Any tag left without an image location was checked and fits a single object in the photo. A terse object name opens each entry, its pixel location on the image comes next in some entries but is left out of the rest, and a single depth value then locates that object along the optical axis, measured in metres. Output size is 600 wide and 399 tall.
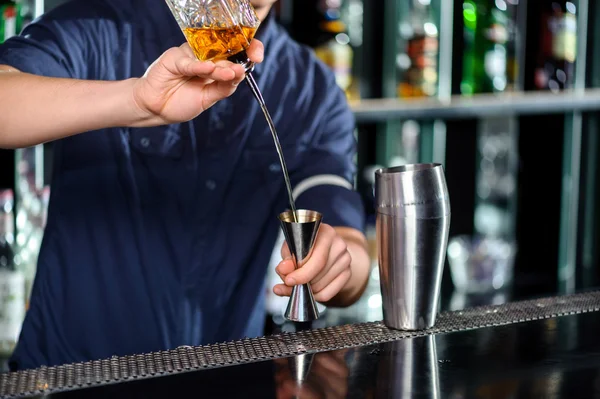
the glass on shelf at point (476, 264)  2.99
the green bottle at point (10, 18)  2.11
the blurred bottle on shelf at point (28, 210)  2.18
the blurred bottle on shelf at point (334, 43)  2.61
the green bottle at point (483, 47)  2.96
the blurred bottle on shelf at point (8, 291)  2.09
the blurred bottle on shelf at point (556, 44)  3.11
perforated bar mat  0.94
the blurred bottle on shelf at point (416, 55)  2.82
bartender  1.63
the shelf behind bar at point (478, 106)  2.57
